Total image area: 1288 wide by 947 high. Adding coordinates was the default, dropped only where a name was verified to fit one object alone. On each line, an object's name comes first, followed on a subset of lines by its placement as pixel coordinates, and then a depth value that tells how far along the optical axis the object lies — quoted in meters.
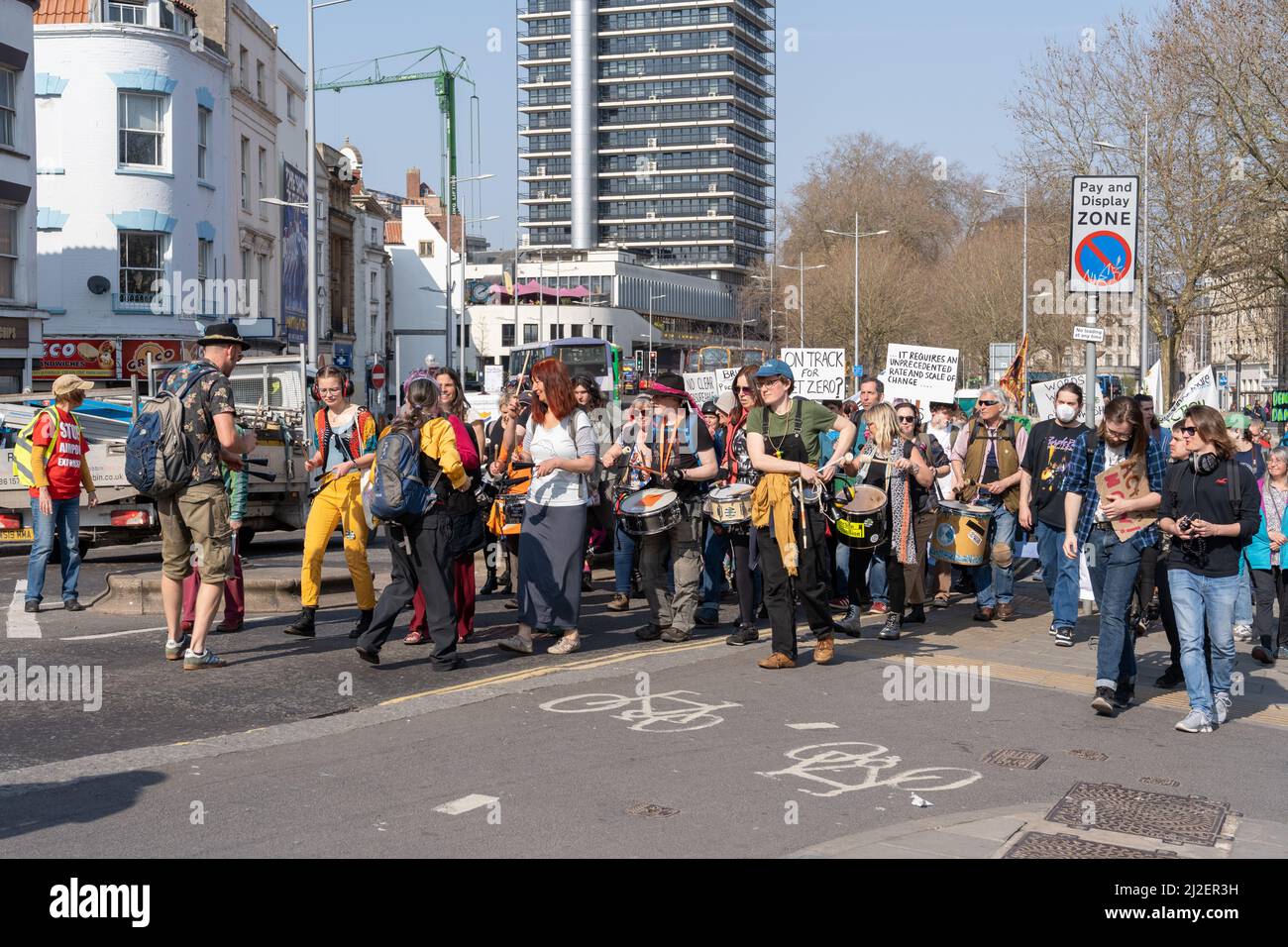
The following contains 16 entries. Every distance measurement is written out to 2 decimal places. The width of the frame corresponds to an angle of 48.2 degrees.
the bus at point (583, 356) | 53.98
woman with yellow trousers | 9.86
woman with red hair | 9.73
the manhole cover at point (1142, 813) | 5.96
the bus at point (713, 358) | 76.19
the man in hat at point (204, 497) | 8.87
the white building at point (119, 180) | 35.81
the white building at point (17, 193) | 30.69
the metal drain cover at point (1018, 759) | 7.11
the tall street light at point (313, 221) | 30.66
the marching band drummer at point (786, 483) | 9.27
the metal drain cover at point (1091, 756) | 7.29
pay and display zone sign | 12.30
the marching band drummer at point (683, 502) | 10.63
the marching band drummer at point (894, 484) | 10.80
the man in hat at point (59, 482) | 11.45
